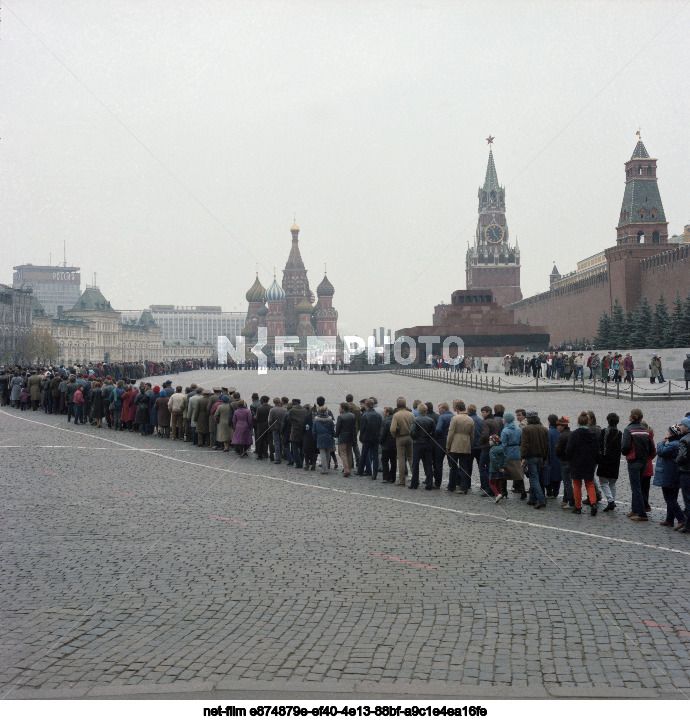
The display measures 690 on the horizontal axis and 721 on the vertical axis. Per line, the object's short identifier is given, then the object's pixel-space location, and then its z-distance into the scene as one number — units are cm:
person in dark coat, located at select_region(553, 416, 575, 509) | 998
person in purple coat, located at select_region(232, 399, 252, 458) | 1495
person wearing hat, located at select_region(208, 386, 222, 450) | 1644
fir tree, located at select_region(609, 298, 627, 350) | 4806
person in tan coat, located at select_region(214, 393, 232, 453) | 1586
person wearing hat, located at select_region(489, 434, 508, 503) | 1050
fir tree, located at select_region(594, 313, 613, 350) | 5044
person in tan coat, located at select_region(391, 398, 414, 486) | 1211
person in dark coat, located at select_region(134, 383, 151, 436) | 1873
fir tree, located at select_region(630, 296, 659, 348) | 4553
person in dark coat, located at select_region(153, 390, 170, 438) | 1817
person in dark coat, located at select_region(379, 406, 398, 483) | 1230
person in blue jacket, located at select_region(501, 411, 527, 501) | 1039
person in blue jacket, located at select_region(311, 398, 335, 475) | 1333
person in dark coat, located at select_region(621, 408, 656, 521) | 924
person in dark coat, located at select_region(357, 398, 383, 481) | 1260
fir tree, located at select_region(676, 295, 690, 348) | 4106
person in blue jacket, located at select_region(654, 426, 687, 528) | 876
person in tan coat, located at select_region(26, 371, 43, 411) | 2523
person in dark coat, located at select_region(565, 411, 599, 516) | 960
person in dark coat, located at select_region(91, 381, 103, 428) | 2038
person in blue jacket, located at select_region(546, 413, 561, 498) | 1045
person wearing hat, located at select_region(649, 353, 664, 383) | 3017
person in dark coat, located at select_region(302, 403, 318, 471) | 1371
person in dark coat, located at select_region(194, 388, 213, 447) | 1656
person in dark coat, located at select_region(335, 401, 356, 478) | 1300
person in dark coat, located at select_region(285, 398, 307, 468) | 1374
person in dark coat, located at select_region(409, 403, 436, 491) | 1164
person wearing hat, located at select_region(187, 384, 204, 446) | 1675
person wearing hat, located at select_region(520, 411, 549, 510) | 1020
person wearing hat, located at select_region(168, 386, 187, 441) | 1762
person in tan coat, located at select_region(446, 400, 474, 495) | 1097
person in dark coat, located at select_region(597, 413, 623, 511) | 959
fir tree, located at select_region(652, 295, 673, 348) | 4228
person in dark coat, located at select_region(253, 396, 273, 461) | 1488
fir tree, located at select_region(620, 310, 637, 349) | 4634
